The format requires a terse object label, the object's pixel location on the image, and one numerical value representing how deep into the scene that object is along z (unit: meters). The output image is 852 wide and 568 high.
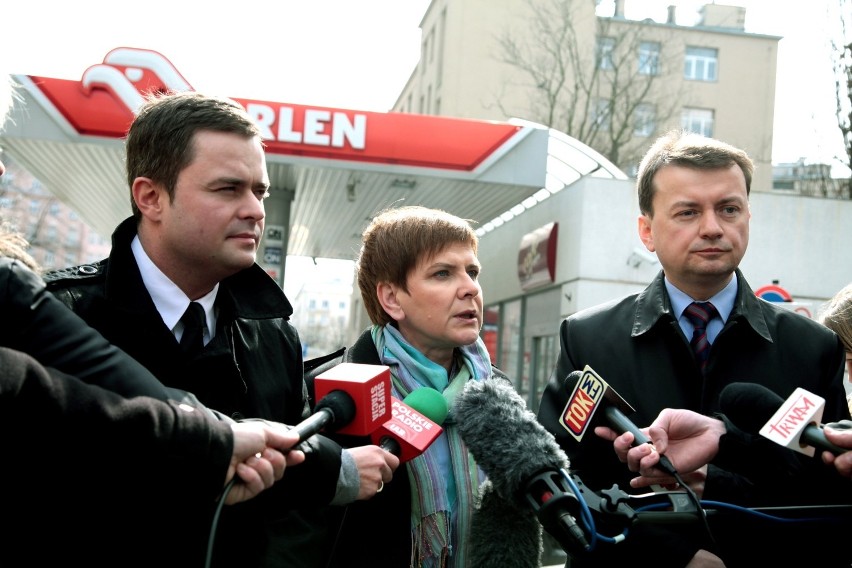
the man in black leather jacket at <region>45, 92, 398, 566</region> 2.46
